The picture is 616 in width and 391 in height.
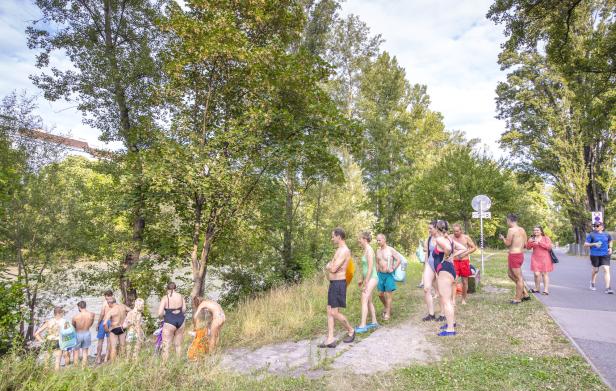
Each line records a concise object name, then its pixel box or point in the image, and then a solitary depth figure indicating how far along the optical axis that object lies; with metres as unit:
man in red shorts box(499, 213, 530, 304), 8.27
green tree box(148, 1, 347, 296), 9.87
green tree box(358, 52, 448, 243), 22.16
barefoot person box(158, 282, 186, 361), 7.88
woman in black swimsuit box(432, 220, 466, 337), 6.37
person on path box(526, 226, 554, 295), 9.18
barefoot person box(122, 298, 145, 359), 8.10
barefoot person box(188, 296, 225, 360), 6.79
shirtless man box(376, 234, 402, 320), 7.67
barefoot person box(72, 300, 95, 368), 10.39
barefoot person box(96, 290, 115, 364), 9.86
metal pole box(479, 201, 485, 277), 14.14
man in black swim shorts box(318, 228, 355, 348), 6.21
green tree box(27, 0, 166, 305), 12.99
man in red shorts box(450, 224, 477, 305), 8.77
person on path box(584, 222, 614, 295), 9.67
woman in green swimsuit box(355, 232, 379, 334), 6.98
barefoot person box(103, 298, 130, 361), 10.09
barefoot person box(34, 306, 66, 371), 9.55
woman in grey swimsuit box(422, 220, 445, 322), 7.40
